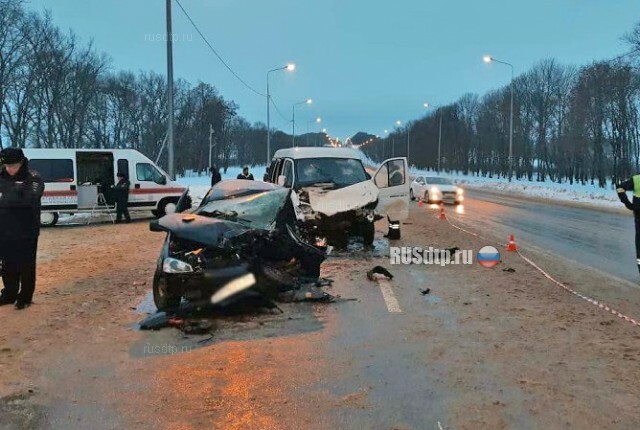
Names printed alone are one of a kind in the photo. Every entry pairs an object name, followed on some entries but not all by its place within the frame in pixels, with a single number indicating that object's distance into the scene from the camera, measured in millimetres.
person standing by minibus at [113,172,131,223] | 18125
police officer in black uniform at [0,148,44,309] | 6625
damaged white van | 11258
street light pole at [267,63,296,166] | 38394
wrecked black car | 6250
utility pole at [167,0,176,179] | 20422
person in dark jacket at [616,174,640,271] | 8680
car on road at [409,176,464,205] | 26672
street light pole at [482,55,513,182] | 40781
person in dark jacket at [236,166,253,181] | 22339
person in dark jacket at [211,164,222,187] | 24678
